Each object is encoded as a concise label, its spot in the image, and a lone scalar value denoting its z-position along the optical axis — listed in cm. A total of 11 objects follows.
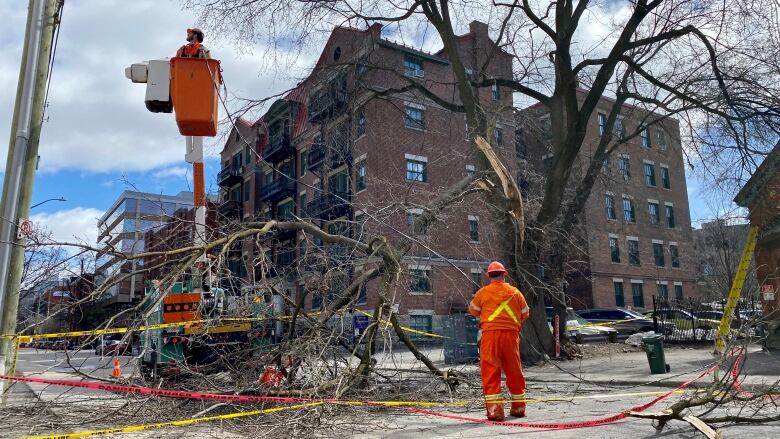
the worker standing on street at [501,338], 649
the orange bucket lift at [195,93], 704
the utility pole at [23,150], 775
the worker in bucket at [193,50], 748
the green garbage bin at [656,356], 1124
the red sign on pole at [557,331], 1546
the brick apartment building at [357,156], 970
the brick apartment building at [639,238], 3569
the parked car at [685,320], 1980
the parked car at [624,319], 2533
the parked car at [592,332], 2084
